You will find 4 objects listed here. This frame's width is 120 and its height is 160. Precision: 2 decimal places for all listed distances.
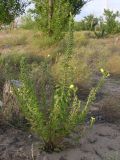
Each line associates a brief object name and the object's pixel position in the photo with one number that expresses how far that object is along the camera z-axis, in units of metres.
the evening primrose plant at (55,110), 3.12
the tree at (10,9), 8.57
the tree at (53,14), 10.05
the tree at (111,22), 18.81
